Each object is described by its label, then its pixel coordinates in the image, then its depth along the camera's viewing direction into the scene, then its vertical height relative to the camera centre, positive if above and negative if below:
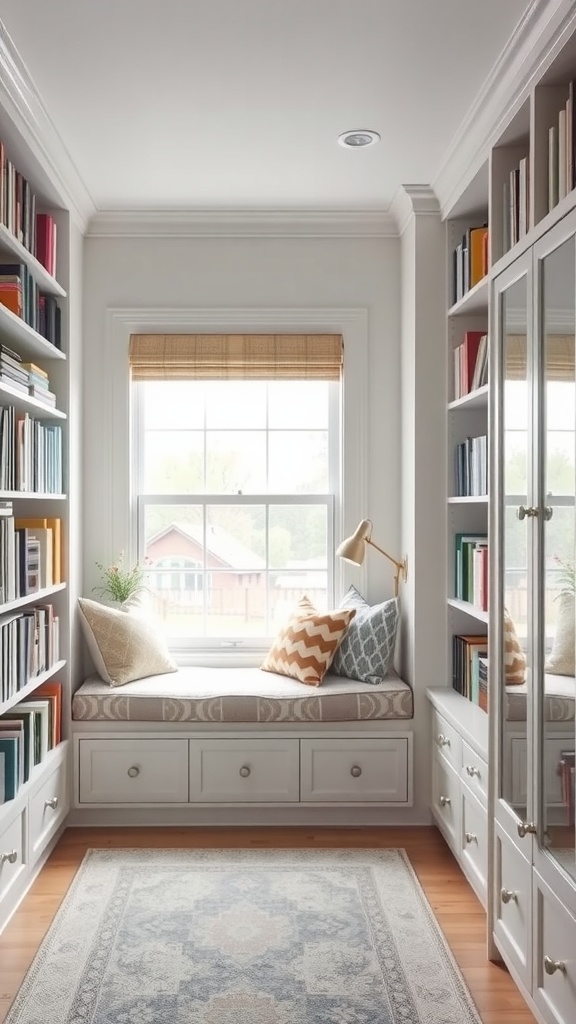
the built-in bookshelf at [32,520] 2.79 -0.02
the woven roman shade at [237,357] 4.04 +0.79
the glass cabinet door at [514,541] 2.30 -0.08
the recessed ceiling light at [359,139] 3.08 +1.45
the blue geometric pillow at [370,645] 3.73 -0.61
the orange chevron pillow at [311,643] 3.71 -0.60
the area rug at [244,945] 2.28 -1.39
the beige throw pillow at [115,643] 3.70 -0.59
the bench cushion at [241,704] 3.53 -0.83
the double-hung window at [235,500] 4.14 +0.07
